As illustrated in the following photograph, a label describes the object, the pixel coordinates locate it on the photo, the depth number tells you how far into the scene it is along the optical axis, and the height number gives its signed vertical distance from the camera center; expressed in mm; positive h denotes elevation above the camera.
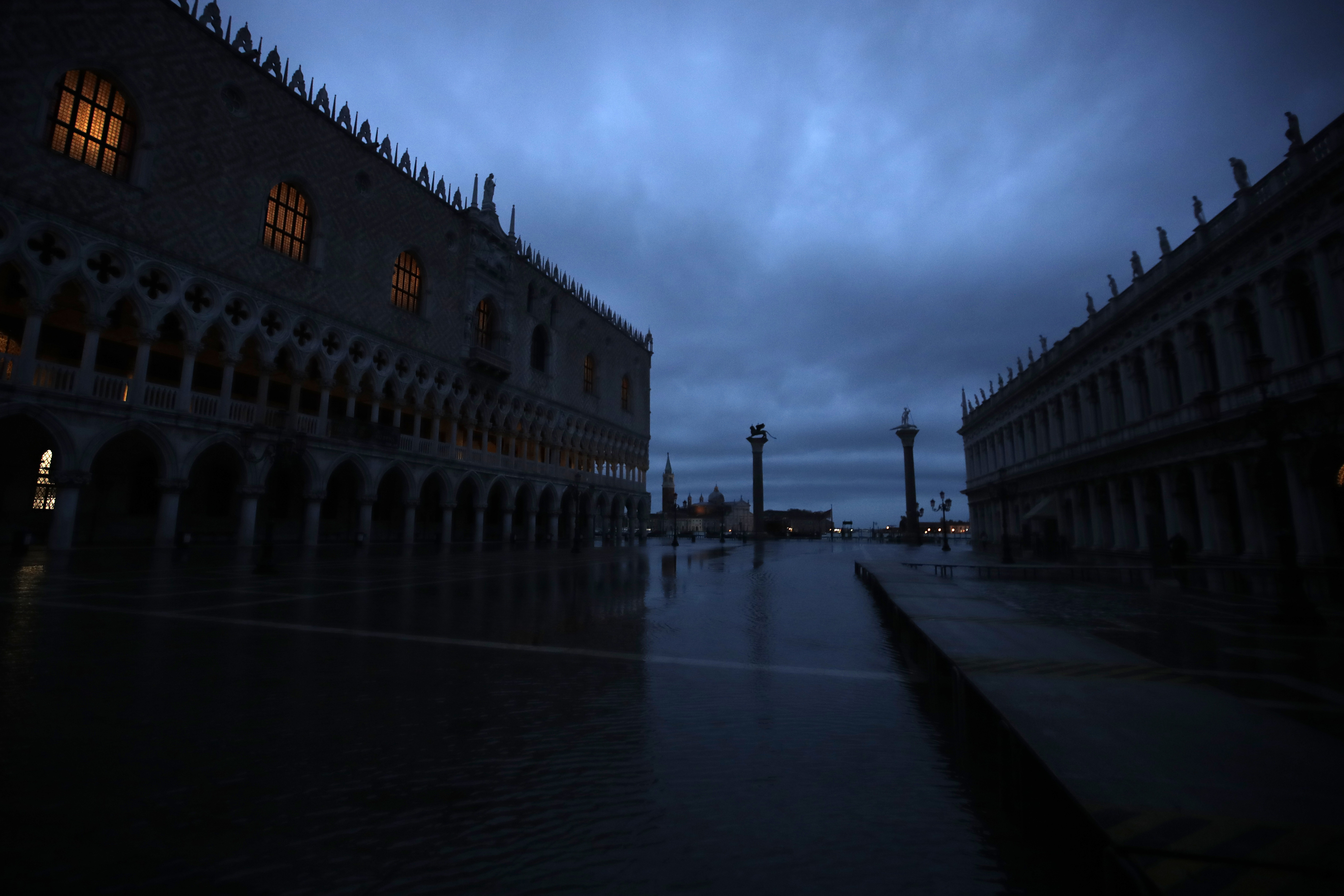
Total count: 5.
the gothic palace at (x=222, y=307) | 20422 +9770
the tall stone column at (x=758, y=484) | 62750 +5340
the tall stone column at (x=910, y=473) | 59156 +6241
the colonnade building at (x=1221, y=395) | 18031 +5662
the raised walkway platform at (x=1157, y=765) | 1918 -998
